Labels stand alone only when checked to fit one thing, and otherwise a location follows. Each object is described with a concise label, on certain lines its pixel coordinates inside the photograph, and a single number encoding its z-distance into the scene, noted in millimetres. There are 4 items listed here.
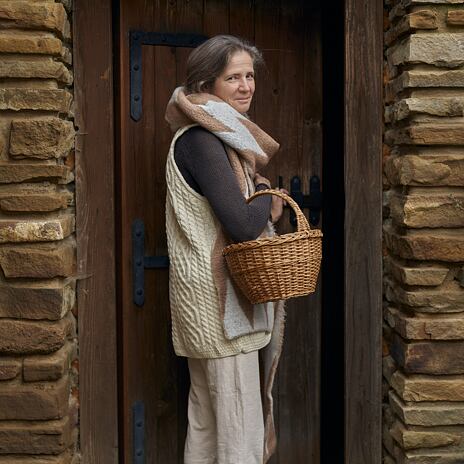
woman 2807
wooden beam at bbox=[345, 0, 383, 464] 3271
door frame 3219
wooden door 3377
